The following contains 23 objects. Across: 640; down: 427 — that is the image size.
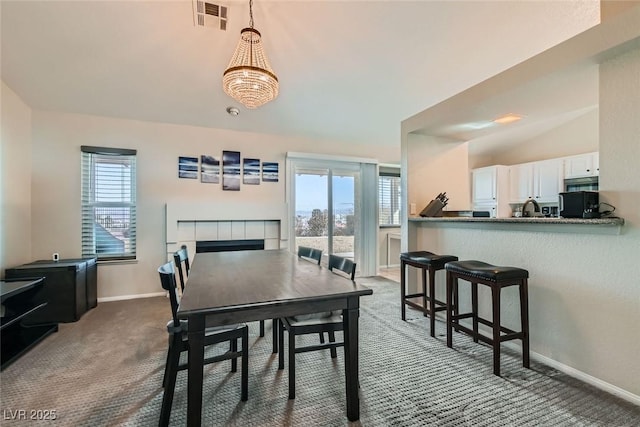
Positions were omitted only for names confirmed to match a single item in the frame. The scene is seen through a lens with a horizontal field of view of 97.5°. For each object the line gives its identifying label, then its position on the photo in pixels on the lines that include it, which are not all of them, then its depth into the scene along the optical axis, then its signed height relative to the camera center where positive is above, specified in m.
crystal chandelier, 1.97 +0.97
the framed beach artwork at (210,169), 4.12 +0.69
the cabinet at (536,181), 4.89 +0.63
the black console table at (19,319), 2.20 -0.87
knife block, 3.33 +0.08
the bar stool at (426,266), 2.65 -0.51
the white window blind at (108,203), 3.63 +0.18
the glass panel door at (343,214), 5.09 +0.03
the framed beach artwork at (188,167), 4.01 +0.70
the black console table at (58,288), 2.80 -0.75
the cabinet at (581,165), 4.40 +0.80
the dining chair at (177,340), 1.49 -0.73
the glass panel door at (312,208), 4.81 +0.13
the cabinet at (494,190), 5.53 +0.51
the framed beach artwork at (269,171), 4.46 +0.71
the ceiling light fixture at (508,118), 2.77 +0.99
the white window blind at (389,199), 5.71 +0.34
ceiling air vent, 2.26 +1.69
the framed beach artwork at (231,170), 4.23 +0.69
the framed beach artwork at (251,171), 4.34 +0.70
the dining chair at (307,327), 1.72 -0.70
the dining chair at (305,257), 2.29 -0.38
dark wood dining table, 1.26 -0.41
